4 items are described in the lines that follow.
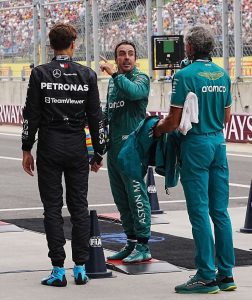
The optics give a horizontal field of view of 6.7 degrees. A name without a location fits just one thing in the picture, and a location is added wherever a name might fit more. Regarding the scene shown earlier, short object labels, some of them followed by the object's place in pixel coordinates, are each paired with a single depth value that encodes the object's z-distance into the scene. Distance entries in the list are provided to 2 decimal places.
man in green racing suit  18.77
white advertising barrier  48.49
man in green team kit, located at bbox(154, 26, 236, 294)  16.34
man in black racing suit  16.92
